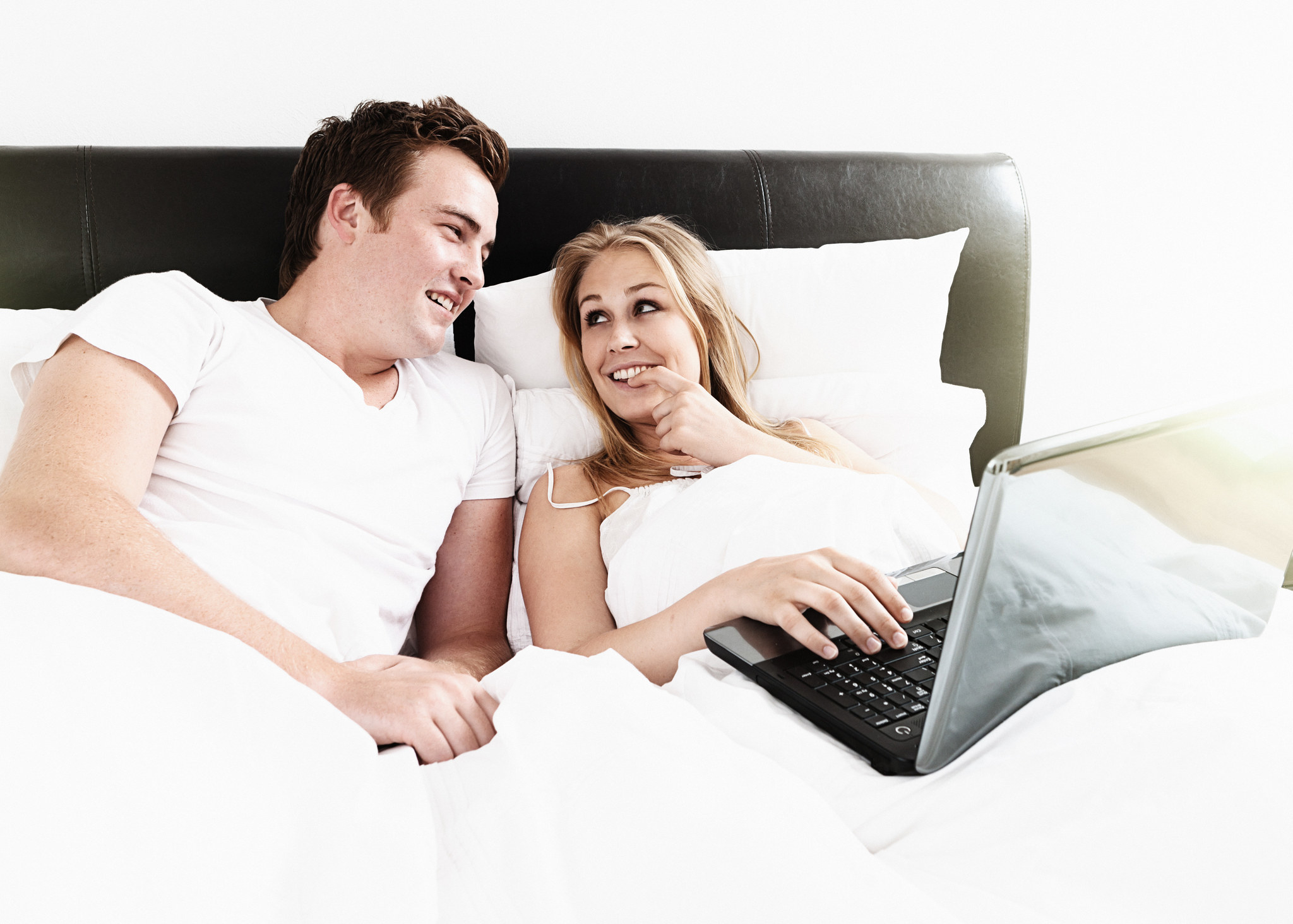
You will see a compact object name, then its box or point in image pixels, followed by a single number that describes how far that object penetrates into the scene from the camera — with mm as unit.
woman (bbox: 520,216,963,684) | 869
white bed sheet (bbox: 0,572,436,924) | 456
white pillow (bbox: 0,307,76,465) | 1192
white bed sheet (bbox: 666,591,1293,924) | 489
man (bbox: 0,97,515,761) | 880
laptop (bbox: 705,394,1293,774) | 528
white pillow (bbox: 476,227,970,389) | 1606
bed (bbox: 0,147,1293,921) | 472
